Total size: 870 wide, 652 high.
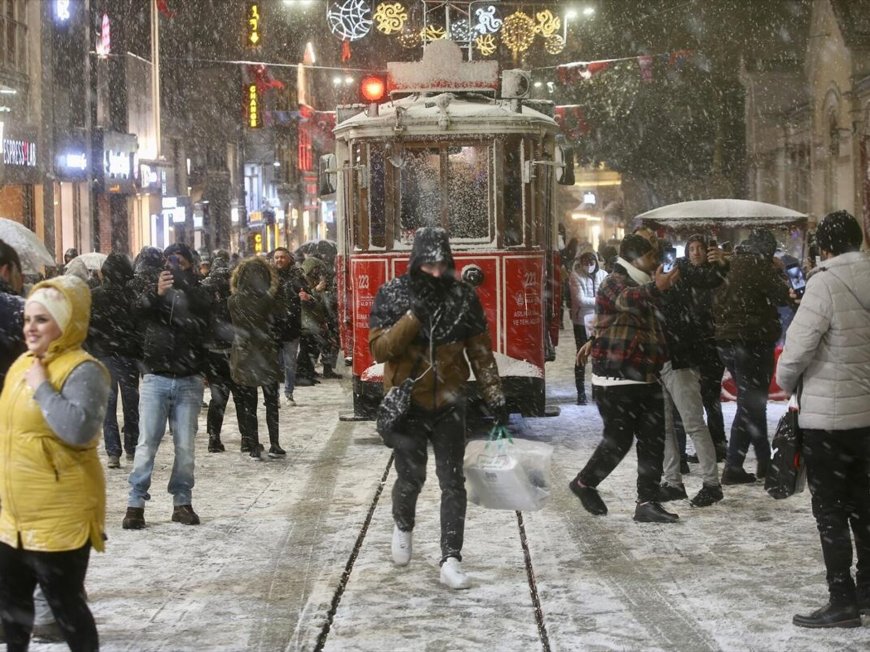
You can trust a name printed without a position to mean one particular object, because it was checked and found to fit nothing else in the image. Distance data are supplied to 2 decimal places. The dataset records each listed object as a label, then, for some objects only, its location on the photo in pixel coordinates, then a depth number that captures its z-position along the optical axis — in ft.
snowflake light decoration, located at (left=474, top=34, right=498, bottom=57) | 81.35
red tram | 41.73
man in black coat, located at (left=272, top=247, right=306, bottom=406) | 46.39
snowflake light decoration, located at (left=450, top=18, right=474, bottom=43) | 75.97
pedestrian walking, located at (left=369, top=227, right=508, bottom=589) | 23.68
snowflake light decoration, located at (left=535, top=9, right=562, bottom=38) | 77.82
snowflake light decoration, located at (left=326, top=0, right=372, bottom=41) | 73.46
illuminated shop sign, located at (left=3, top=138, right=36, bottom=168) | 85.40
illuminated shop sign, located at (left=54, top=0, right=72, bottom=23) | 97.81
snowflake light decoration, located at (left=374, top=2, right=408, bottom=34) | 65.31
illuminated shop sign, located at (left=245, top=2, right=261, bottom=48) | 123.13
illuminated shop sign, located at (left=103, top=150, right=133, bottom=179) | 114.11
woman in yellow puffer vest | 15.85
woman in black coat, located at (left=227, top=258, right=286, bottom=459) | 39.50
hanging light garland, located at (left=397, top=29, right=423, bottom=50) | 63.09
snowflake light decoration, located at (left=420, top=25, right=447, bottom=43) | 69.61
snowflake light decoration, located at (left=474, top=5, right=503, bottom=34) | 81.56
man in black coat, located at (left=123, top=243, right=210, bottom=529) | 29.30
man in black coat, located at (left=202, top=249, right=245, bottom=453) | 40.37
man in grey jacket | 20.94
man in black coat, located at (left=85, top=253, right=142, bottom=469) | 37.09
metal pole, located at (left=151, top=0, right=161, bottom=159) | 135.97
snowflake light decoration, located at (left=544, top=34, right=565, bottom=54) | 80.43
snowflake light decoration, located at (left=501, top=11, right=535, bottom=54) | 75.46
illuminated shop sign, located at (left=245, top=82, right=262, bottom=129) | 161.17
